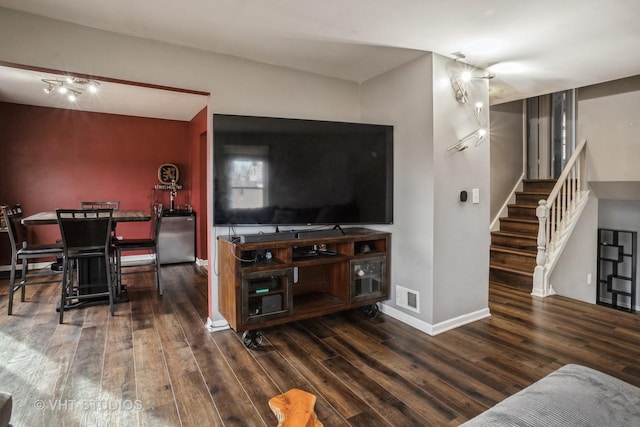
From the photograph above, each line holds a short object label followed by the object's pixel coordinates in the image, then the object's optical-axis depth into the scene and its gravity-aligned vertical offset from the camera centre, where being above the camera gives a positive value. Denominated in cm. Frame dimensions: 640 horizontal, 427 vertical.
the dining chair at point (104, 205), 480 +0
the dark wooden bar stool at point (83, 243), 320 -35
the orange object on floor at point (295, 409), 182 -112
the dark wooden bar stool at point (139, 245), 388 -45
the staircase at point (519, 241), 456 -55
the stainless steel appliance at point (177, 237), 566 -53
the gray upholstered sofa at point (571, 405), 114 -70
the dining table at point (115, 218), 323 -13
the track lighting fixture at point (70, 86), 400 +142
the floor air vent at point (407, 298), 321 -89
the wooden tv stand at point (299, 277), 271 -64
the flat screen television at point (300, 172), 287 +28
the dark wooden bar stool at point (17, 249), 335 -43
